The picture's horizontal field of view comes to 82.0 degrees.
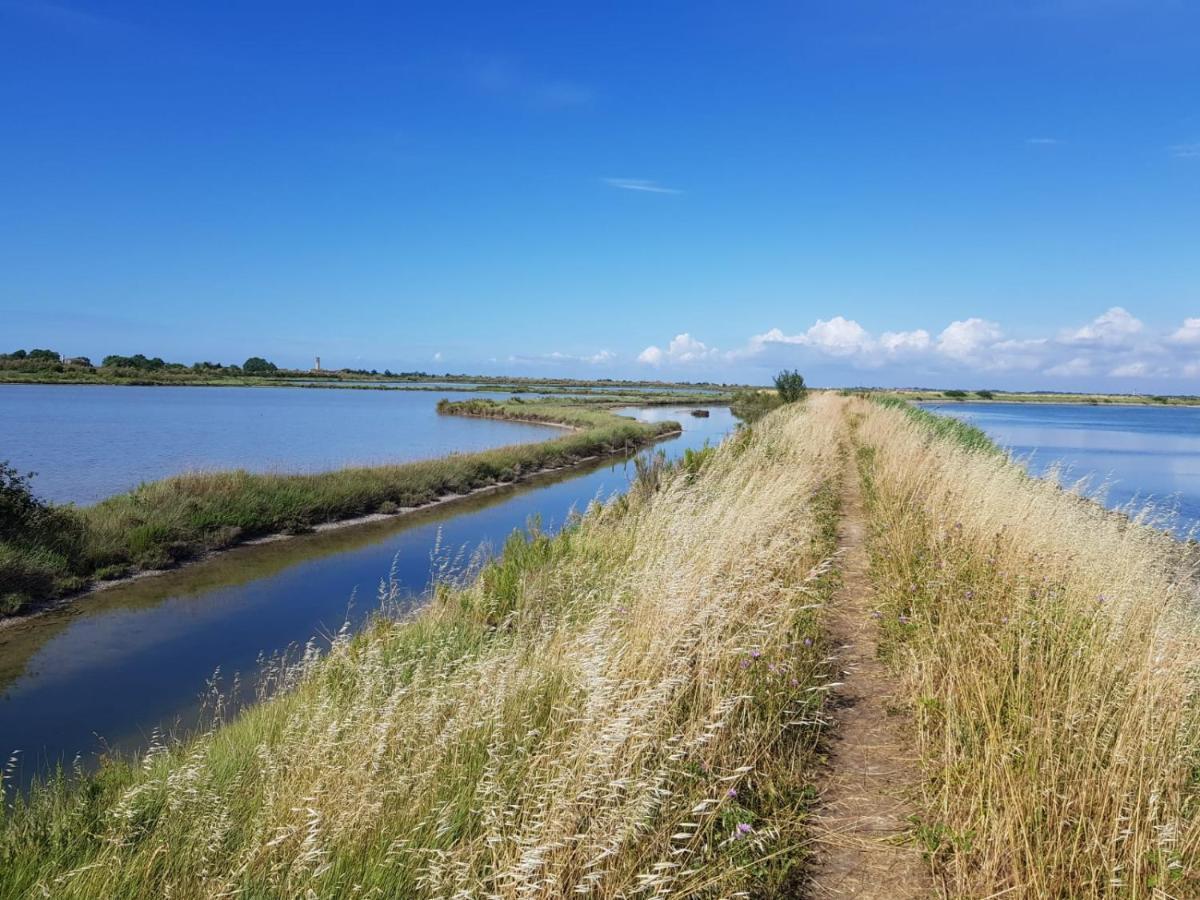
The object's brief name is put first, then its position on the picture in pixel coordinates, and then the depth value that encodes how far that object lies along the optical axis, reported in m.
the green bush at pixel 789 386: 52.66
